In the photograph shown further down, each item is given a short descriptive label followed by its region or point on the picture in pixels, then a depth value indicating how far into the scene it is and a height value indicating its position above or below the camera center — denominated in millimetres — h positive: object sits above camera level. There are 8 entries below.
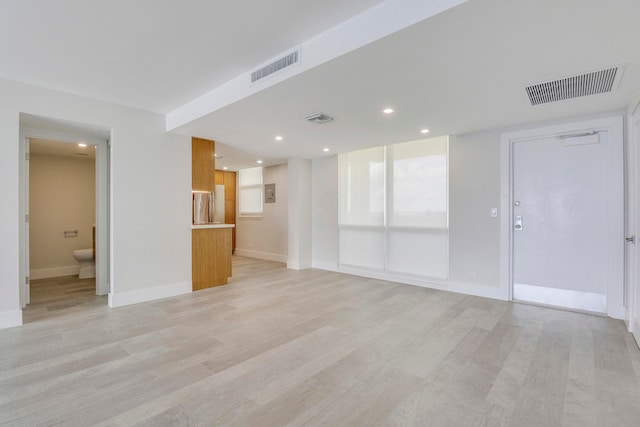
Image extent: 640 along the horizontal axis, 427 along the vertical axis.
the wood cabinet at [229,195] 8297 +537
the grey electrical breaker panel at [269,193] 7550 +530
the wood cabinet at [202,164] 4668 +802
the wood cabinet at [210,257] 4607 -688
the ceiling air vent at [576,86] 2529 +1156
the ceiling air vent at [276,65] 2436 +1285
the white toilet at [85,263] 5262 -876
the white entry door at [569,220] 3416 -93
